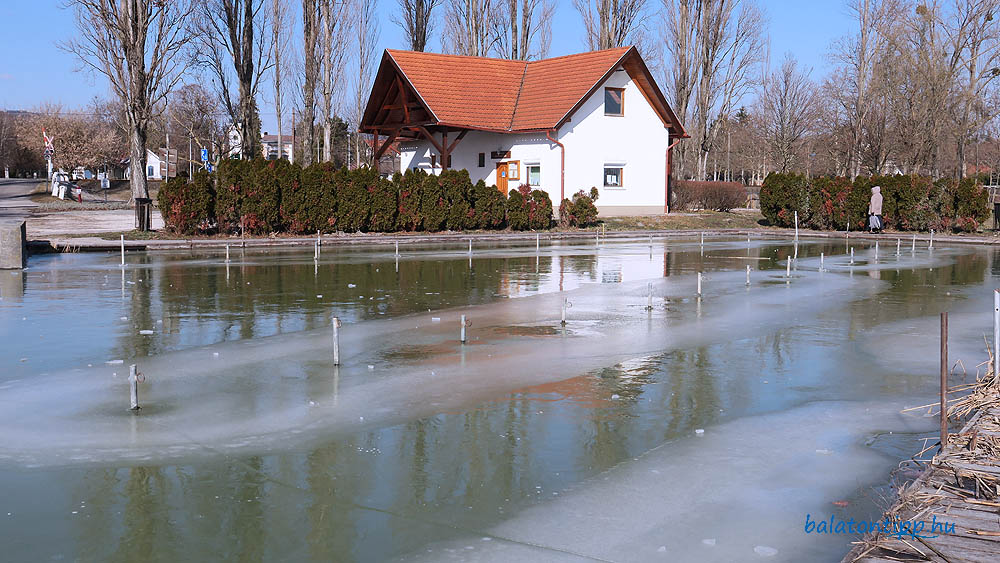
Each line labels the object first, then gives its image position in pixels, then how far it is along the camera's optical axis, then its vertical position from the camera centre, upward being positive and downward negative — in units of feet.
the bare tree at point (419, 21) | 185.00 +41.54
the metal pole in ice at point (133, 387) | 26.03 -4.79
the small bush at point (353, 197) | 110.22 +3.21
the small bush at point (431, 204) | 117.29 +2.50
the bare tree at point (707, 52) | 183.01 +35.18
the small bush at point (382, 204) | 113.09 +2.41
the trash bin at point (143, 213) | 102.42 +1.16
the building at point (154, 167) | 396.96 +25.13
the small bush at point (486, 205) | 121.80 +2.46
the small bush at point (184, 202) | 98.48 +2.33
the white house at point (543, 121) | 146.30 +17.08
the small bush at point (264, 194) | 102.83 +3.34
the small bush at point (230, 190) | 101.30 +3.76
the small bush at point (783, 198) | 136.46 +3.83
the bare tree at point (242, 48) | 159.12 +31.19
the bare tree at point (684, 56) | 184.55 +34.66
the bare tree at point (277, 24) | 201.46 +45.13
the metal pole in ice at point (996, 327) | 27.48 -3.18
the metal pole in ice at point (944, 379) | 21.07 -3.65
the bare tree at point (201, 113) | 307.58 +38.67
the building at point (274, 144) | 414.29 +40.50
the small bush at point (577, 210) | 131.03 +1.92
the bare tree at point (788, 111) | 232.12 +29.49
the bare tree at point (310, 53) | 169.07 +32.14
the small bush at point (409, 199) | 115.65 +3.12
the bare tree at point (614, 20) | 184.75 +41.88
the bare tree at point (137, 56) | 122.42 +23.71
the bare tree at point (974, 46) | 174.60 +34.54
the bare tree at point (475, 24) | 198.80 +44.87
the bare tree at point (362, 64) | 223.88 +40.76
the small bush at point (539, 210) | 126.11 +1.86
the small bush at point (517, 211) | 124.57 +1.69
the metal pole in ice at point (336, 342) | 31.78 -4.29
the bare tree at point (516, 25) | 201.67 +44.70
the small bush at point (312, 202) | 106.32 +2.52
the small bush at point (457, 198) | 119.14 +3.34
